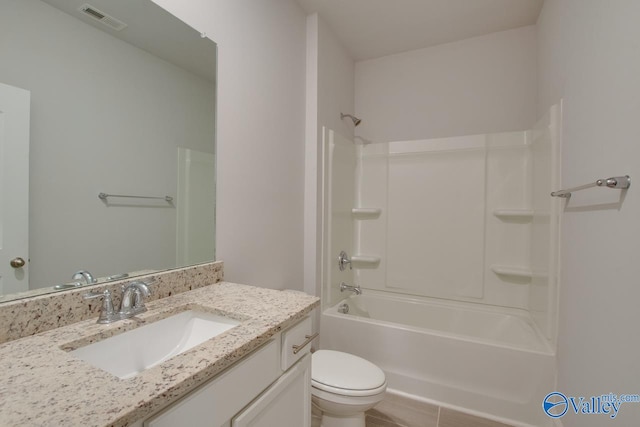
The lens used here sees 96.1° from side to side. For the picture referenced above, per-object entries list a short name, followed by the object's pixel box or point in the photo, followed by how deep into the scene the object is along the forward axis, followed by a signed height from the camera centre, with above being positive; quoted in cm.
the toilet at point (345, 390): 136 -85
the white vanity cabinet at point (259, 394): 64 -50
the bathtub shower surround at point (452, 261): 174 -40
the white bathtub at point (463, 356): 167 -94
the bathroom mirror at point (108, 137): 83 +25
